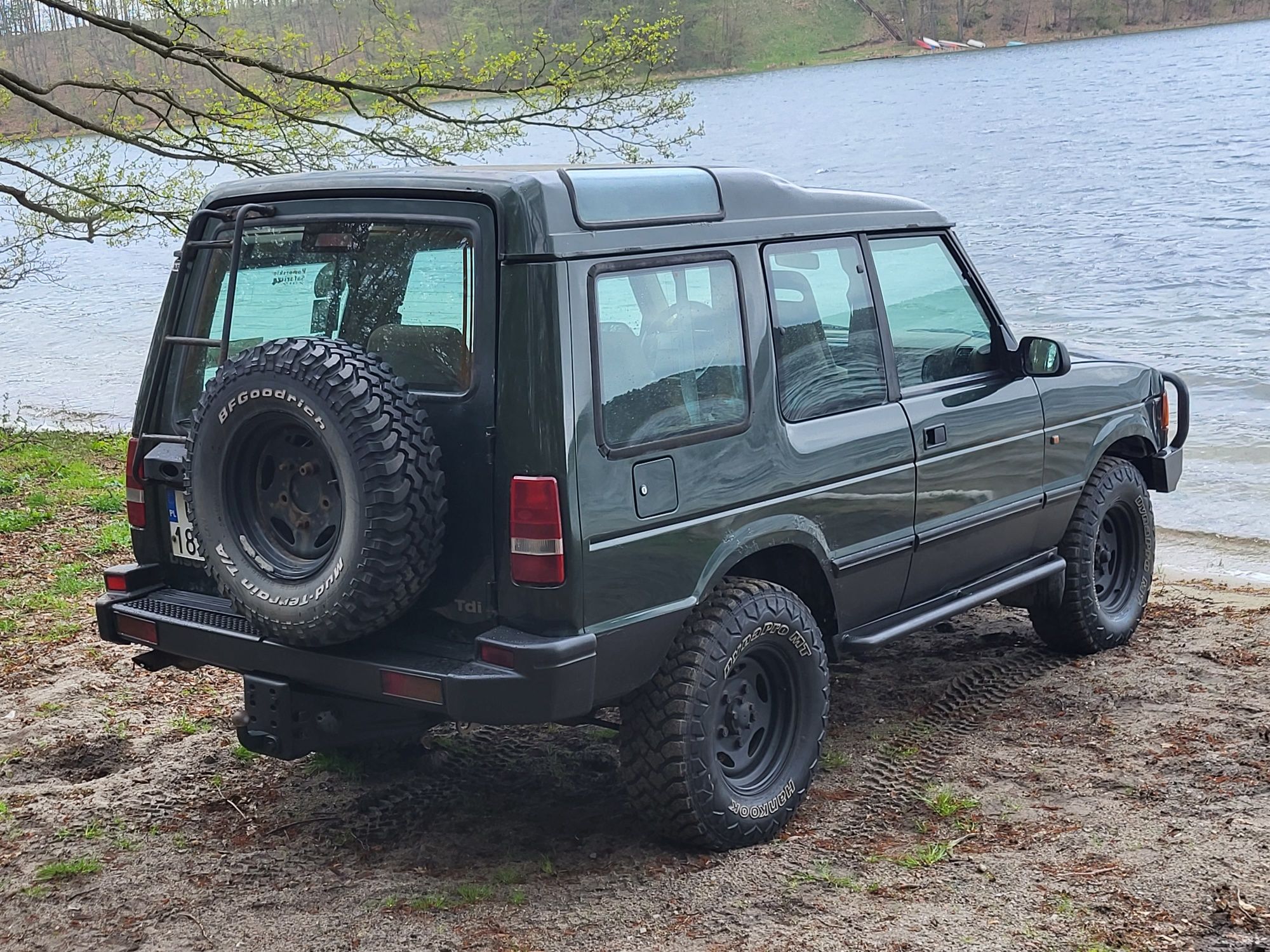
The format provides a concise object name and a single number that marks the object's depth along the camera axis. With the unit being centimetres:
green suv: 331
